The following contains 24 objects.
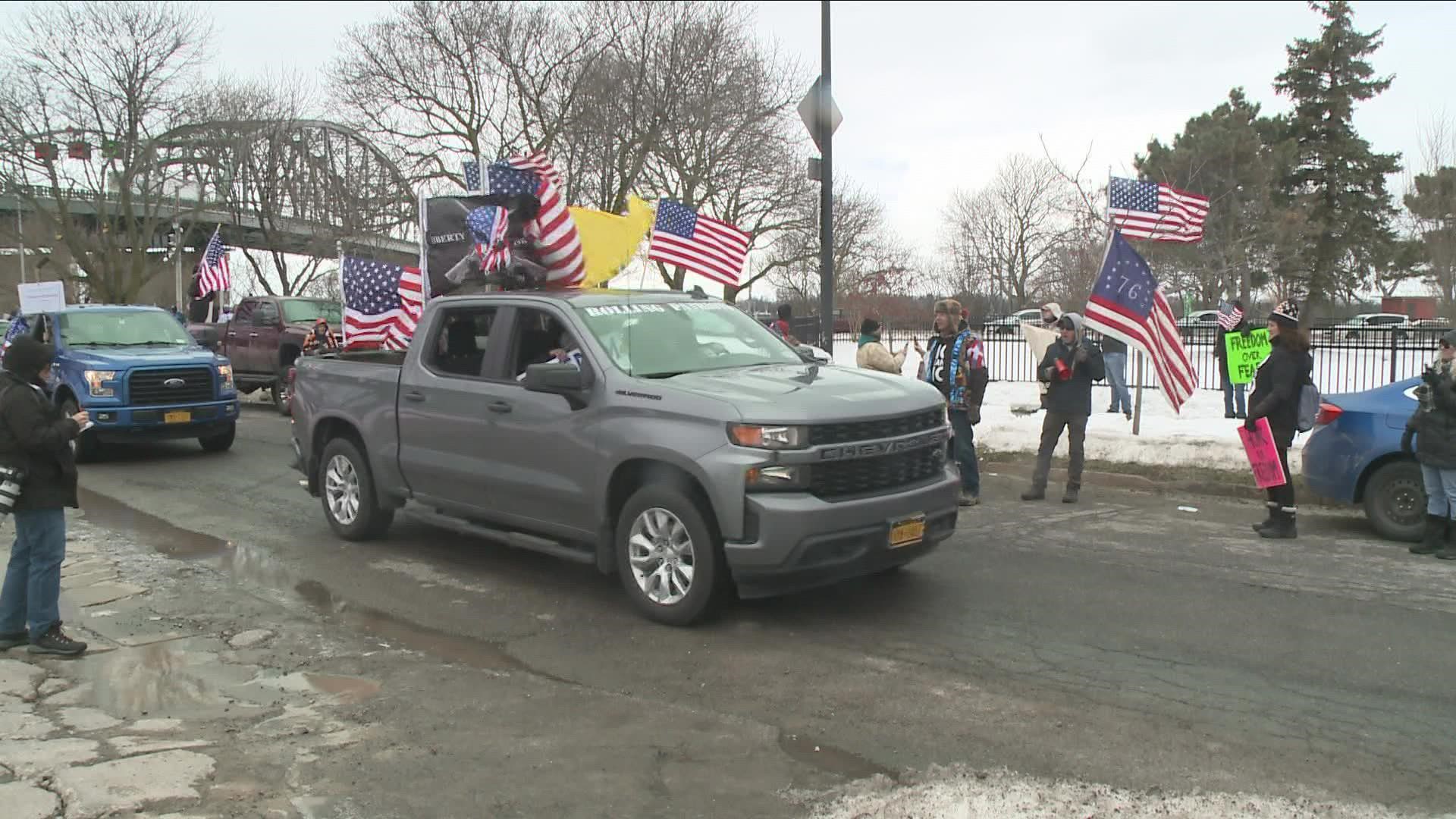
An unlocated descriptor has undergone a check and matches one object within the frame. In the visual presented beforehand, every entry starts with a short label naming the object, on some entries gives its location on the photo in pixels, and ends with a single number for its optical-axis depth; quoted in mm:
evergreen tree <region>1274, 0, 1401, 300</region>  44969
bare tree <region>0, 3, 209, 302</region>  34125
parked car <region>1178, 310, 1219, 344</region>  27972
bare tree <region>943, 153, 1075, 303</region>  56719
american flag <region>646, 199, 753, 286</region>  12758
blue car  8375
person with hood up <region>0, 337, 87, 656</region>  5688
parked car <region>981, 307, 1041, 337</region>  24853
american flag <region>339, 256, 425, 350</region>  12469
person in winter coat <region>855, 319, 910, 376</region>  11055
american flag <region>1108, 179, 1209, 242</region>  13648
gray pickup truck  5914
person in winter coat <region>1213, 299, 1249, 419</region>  15962
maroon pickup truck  19156
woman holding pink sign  8641
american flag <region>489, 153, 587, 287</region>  9625
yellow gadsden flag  10086
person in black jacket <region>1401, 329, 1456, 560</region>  7633
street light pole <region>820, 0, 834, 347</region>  14938
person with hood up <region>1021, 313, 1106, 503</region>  10078
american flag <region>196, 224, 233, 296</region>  25875
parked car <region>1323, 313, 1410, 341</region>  21469
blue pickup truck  13031
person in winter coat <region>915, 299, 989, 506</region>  9844
